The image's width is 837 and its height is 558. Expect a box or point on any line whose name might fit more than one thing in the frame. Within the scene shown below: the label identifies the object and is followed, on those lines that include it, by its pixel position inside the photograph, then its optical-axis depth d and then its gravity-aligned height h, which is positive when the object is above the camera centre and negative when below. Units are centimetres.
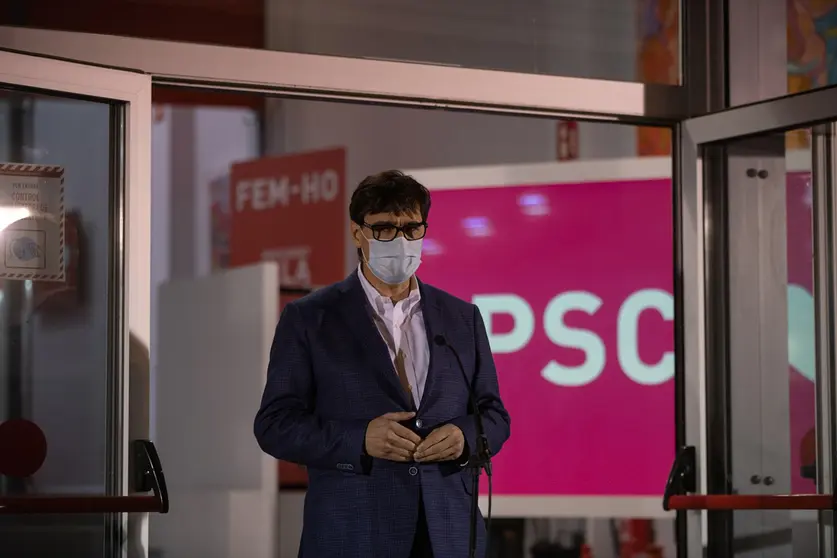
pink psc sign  919 +1
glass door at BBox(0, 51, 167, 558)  623 +6
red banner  1255 +61
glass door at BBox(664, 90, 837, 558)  728 -1
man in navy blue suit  500 -14
